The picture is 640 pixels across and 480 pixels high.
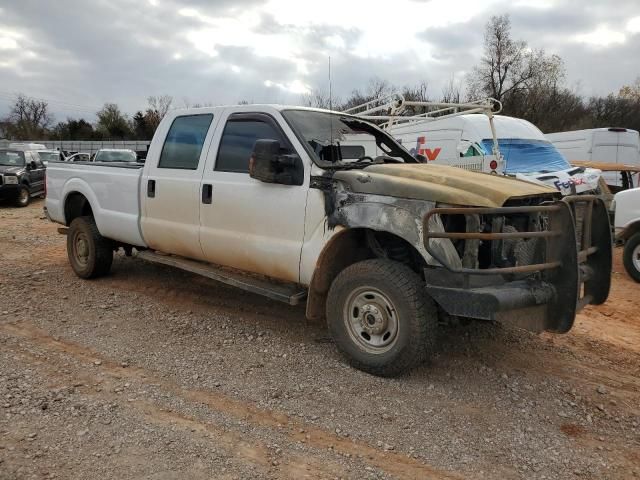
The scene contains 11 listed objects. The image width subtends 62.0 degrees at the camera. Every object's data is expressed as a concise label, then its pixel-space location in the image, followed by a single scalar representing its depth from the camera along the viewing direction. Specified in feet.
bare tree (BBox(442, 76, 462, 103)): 126.82
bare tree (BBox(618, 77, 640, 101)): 147.84
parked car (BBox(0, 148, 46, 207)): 51.78
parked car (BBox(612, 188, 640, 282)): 26.68
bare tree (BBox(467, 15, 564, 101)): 144.15
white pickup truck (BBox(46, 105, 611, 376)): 11.80
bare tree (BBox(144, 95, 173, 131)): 187.16
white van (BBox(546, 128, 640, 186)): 58.44
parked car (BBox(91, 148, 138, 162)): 63.50
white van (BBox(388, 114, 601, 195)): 37.47
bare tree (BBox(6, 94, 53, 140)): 219.82
